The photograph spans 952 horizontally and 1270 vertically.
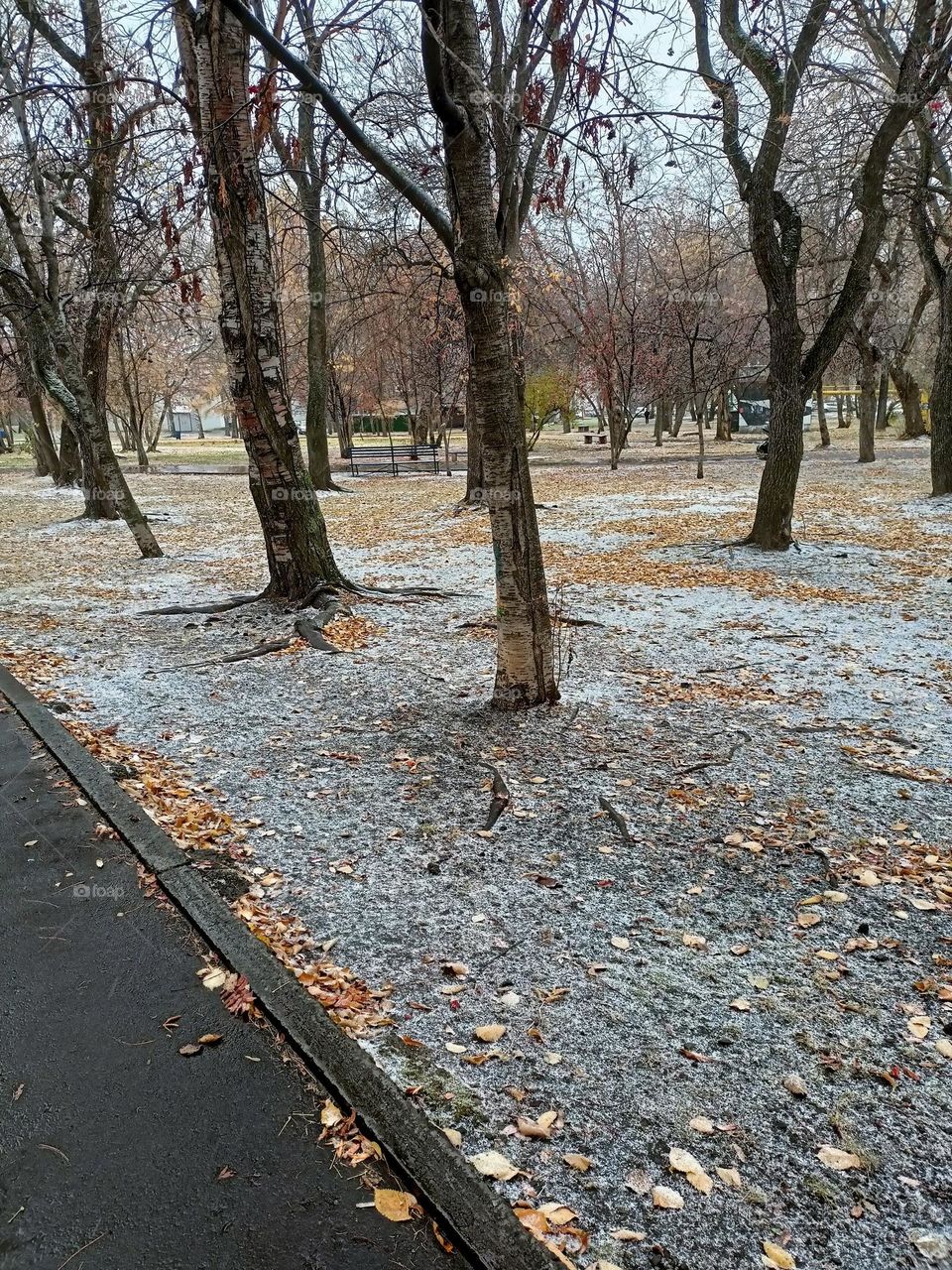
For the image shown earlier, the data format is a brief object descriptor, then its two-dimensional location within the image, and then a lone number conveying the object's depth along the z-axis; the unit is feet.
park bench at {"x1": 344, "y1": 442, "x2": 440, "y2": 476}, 90.99
